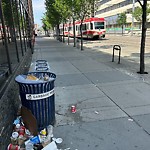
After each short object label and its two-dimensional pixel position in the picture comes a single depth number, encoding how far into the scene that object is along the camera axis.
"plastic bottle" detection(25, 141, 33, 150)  2.13
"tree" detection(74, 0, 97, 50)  11.47
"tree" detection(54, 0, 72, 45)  12.47
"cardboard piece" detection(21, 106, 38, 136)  2.37
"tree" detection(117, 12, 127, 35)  38.70
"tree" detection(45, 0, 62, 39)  19.05
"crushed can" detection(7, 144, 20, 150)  2.06
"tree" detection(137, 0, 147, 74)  5.24
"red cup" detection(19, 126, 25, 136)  2.33
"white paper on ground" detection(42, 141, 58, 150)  2.14
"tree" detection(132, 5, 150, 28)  29.59
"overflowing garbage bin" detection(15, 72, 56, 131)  2.41
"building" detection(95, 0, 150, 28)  45.19
